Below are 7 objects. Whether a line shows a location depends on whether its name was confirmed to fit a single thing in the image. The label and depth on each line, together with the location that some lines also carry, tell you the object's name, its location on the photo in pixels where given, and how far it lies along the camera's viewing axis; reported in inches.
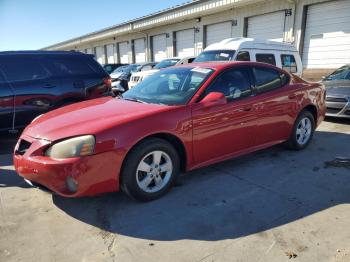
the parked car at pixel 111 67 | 790.5
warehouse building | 495.5
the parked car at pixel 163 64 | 491.5
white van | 355.6
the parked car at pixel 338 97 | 286.4
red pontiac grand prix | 123.7
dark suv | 235.9
